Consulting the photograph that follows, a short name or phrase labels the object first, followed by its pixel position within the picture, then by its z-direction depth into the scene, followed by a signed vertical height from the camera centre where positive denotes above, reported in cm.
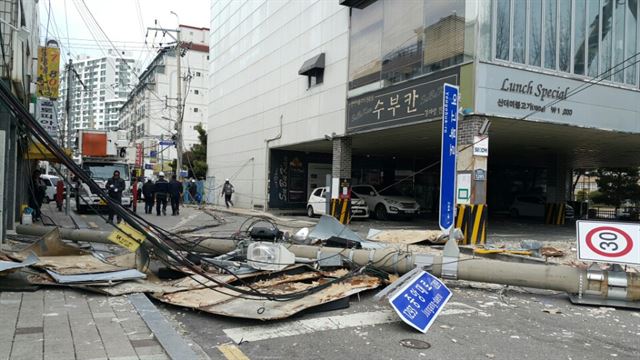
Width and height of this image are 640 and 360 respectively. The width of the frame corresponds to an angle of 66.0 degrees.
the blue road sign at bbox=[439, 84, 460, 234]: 866 +43
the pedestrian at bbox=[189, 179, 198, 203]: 3369 -93
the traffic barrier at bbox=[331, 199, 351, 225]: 2058 -122
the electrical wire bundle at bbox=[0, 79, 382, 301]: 573 -38
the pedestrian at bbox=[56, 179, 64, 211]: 2311 -105
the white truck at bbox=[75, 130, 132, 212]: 2233 +88
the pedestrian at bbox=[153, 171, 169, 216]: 2198 -69
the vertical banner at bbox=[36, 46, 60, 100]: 1919 +397
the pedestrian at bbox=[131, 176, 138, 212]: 2283 -84
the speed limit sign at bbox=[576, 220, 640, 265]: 680 -75
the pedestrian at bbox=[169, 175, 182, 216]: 2244 -69
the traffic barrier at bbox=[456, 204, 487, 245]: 1401 -110
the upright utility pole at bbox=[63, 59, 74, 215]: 2481 +352
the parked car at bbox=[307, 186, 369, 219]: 2248 -116
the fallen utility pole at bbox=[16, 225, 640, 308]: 691 -130
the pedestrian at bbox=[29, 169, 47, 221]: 1613 -65
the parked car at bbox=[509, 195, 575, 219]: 2953 -127
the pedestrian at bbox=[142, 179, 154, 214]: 2223 -76
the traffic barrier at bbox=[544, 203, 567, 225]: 2475 -133
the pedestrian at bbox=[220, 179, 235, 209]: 3027 -83
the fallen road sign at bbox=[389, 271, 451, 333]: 559 -139
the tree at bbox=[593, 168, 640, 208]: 3628 +21
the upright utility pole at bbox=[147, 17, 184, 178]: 3505 +536
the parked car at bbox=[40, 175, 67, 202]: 3222 -109
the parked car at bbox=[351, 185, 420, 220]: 2244 -98
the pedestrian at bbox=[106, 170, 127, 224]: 1708 -41
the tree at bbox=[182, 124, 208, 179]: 4534 +200
